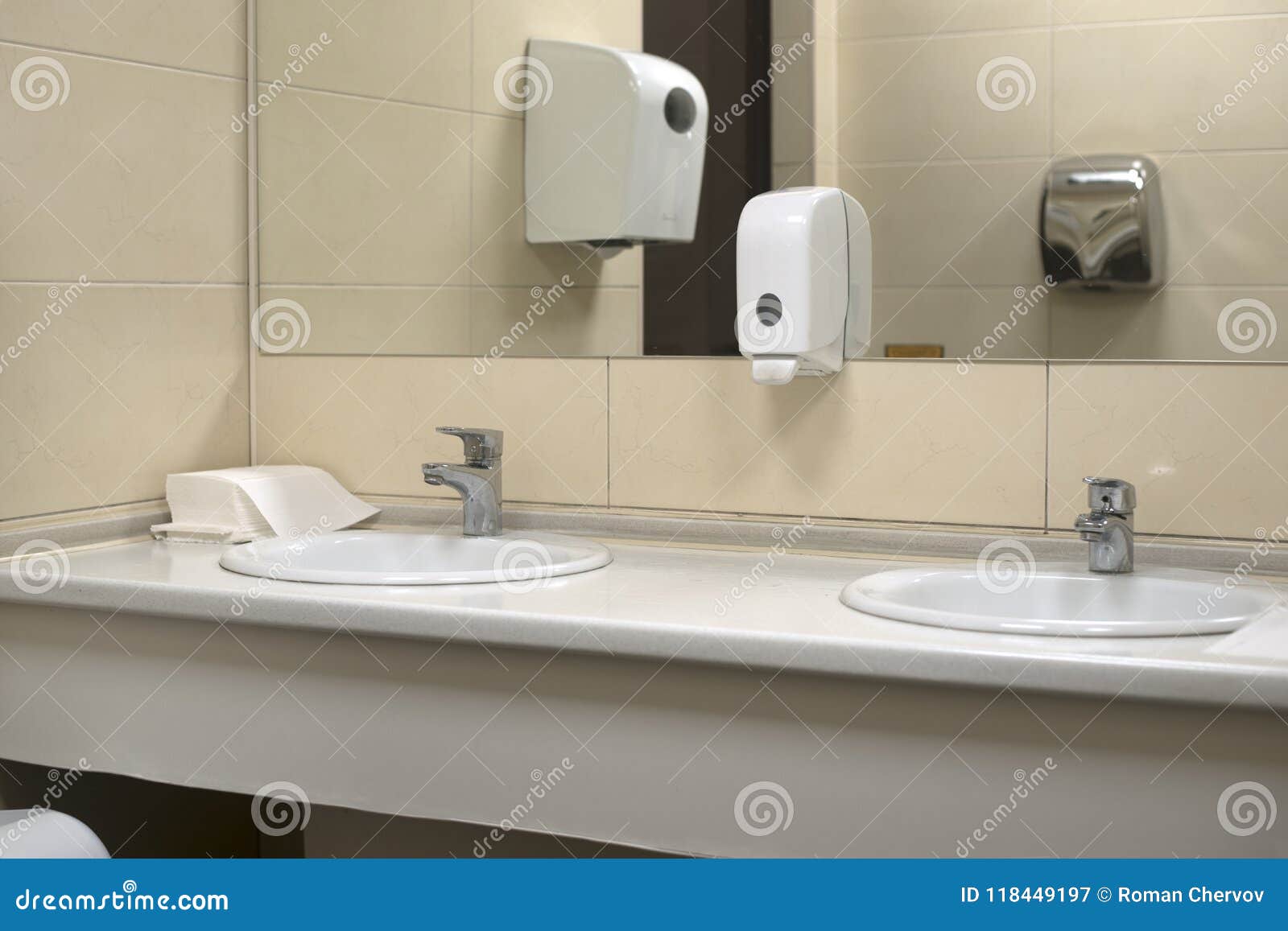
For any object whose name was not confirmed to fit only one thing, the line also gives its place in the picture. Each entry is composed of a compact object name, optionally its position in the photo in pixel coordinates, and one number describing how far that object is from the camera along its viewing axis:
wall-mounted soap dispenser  1.51
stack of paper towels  1.79
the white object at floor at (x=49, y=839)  1.31
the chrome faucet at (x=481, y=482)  1.75
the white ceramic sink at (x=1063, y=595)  1.33
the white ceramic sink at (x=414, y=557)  1.49
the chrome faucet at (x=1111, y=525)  1.44
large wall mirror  1.50
